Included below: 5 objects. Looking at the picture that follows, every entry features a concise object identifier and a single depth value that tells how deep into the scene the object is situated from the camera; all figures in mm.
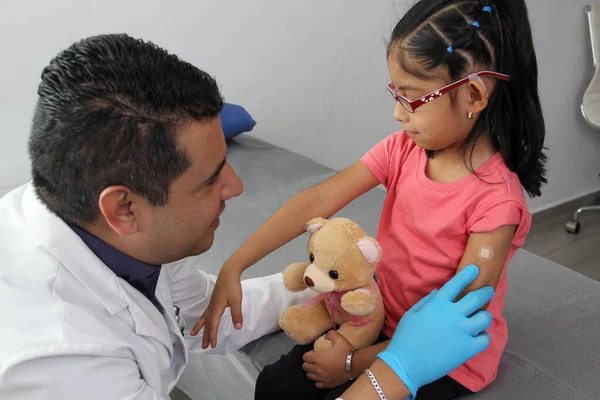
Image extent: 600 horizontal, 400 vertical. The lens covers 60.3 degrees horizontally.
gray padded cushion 1031
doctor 704
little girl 871
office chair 2791
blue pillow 1985
